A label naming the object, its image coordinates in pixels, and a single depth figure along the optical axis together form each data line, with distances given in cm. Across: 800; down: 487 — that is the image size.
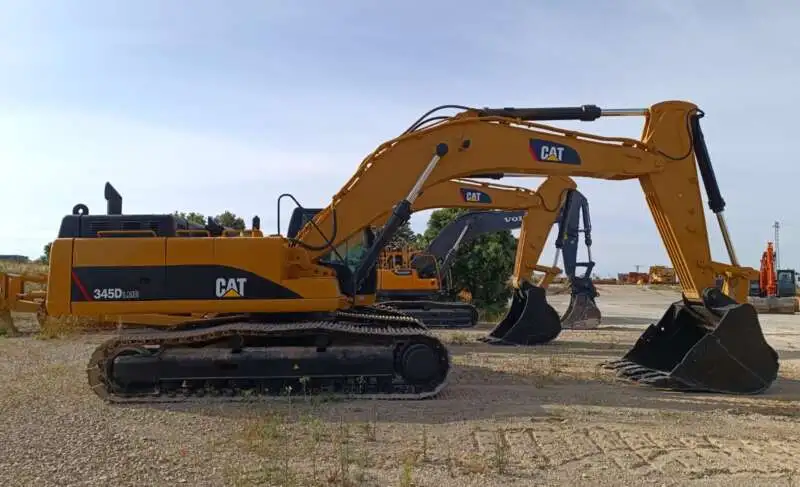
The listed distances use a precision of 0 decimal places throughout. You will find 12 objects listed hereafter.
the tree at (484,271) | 2886
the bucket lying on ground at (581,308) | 2116
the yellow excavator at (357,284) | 922
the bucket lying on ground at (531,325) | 1650
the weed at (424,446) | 639
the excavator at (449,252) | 1873
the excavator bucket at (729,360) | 992
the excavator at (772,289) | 3525
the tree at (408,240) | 2659
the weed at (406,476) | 547
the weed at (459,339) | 1685
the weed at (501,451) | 605
